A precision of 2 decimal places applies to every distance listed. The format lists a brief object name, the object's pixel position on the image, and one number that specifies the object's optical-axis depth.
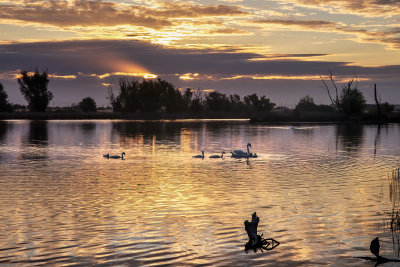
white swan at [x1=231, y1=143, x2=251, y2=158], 33.28
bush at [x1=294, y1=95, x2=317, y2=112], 152.48
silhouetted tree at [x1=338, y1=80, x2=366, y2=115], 110.25
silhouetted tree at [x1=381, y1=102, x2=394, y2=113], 146.75
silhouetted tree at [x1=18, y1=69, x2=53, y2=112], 149.38
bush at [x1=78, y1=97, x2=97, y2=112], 193.88
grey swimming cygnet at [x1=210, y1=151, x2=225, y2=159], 33.66
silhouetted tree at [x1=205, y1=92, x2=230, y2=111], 180.88
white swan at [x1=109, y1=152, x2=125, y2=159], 33.36
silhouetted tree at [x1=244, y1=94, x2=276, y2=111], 196.12
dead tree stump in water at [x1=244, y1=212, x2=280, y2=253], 11.58
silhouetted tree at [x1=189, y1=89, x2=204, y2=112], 176.88
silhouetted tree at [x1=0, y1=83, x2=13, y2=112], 143.36
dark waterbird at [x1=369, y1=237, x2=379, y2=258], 10.81
